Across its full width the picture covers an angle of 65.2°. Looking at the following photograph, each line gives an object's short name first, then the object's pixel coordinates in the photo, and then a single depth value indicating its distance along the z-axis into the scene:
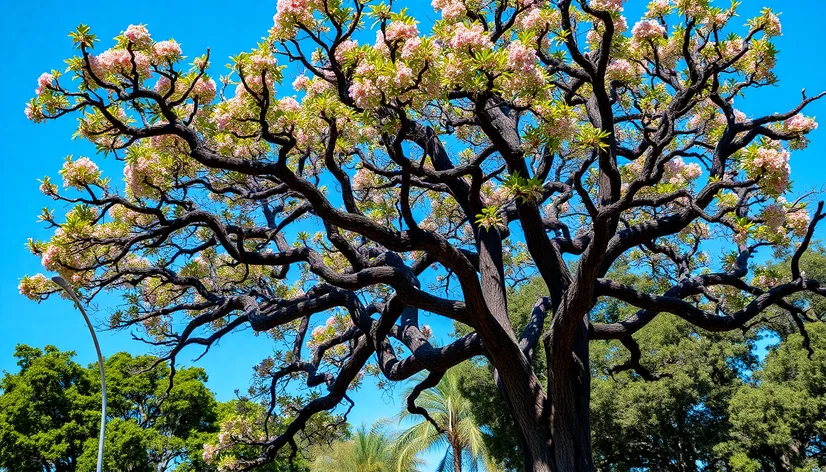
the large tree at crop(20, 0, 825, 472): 6.00
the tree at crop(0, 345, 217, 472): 19.55
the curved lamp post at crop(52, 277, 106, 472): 7.54
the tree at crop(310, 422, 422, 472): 23.84
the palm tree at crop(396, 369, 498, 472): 20.83
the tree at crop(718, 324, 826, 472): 17.02
